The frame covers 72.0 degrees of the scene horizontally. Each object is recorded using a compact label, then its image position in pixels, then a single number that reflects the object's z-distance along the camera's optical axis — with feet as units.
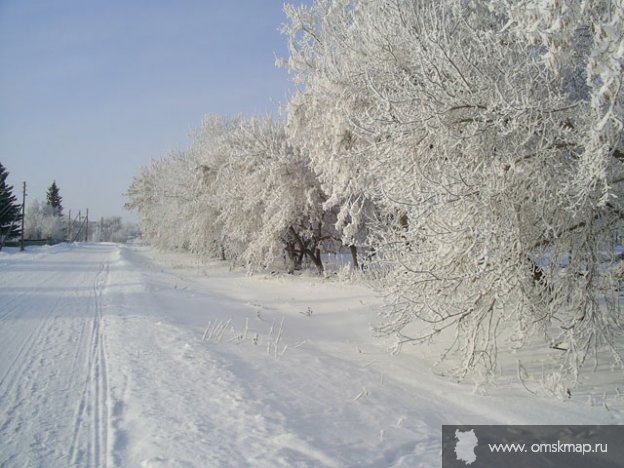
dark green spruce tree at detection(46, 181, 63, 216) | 264.37
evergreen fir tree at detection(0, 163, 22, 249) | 136.46
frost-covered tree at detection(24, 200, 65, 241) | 207.21
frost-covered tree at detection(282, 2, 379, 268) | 38.06
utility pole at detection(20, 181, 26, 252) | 129.90
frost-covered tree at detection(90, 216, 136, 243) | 365.47
